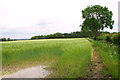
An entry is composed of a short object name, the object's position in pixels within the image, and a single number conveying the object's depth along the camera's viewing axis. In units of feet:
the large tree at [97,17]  122.83
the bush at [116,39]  38.91
